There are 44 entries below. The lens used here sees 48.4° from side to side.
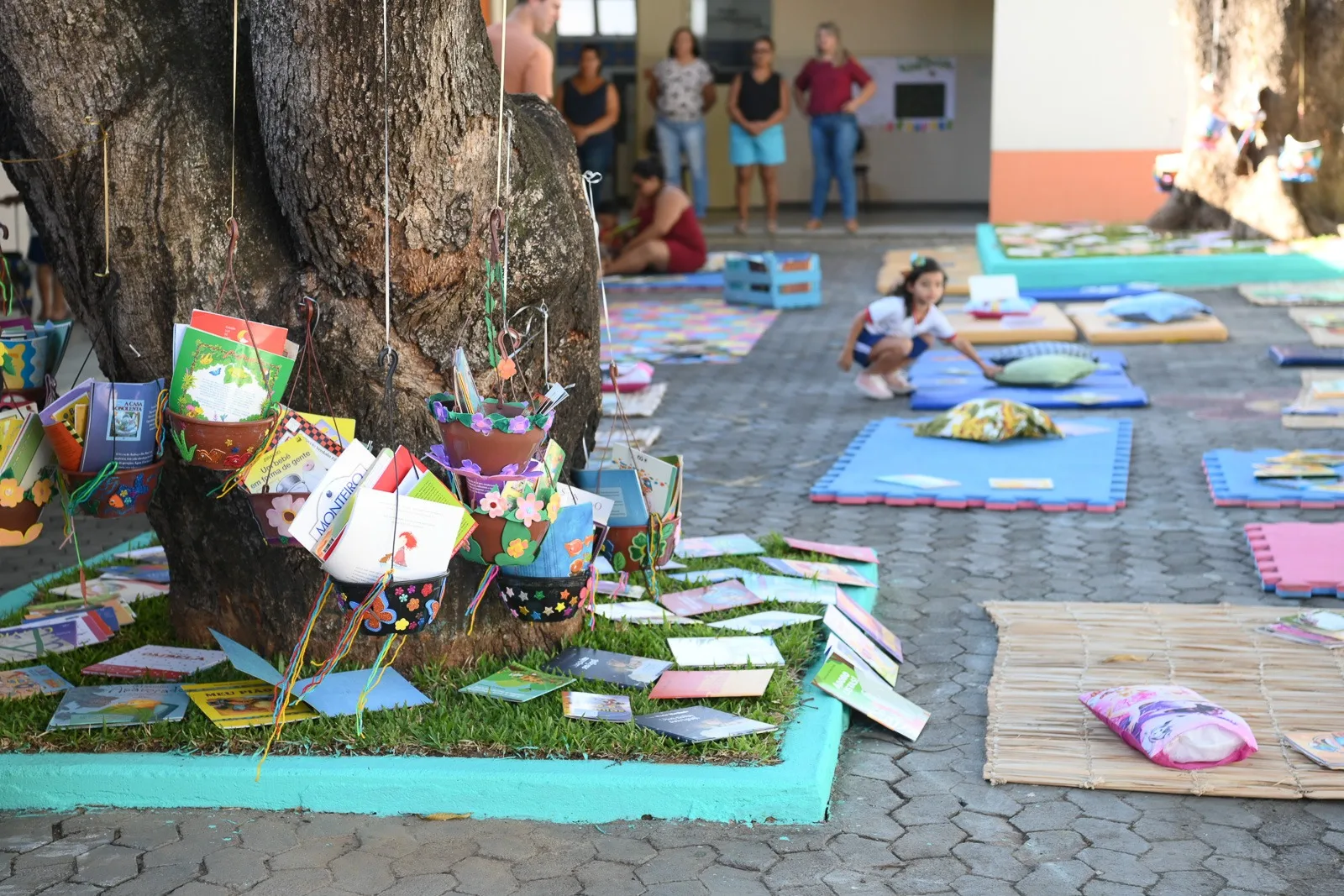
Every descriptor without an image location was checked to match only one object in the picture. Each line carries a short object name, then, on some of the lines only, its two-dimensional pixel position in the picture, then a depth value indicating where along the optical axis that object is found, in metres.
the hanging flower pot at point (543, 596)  3.83
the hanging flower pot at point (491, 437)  3.54
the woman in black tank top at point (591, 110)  15.20
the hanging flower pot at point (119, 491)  3.82
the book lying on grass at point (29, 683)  4.21
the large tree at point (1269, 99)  12.72
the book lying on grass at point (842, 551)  5.48
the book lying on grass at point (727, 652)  4.33
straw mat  3.77
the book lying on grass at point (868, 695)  4.13
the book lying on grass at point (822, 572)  5.17
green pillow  8.79
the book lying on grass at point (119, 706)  3.98
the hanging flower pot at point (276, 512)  3.69
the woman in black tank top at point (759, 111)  16.14
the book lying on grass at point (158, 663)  4.34
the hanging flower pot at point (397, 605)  3.38
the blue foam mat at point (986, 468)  6.46
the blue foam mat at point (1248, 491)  6.23
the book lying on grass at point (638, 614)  4.68
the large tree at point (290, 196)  3.76
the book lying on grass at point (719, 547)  5.45
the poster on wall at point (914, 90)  19.08
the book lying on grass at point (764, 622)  4.64
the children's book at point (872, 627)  4.67
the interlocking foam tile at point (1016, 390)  8.43
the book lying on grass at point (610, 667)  4.19
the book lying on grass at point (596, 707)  3.92
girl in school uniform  8.73
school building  19.05
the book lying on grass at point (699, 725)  3.79
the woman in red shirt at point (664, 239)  13.51
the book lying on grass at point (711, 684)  4.05
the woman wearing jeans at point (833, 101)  15.87
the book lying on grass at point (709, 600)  4.81
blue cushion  10.52
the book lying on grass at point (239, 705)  3.92
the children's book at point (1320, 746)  3.77
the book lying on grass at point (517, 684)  4.04
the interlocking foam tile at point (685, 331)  10.31
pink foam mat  5.11
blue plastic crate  12.20
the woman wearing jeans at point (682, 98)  15.87
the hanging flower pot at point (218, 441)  3.55
